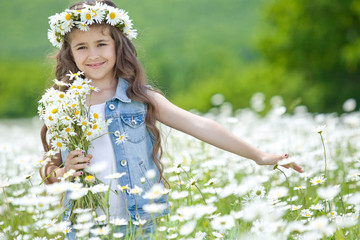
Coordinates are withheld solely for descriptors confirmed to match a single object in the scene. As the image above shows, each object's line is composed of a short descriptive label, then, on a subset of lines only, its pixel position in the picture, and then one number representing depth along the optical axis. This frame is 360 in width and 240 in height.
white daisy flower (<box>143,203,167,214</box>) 2.51
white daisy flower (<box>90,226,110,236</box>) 2.55
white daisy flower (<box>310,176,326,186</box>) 2.81
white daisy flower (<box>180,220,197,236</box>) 2.43
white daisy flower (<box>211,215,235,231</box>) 2.47
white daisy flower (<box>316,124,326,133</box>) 2.74
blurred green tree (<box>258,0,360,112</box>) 13.46
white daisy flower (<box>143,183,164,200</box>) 2.54
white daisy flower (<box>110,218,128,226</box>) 2.62
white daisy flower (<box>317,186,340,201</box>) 2.55
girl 2.89
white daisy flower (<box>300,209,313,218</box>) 2.72
